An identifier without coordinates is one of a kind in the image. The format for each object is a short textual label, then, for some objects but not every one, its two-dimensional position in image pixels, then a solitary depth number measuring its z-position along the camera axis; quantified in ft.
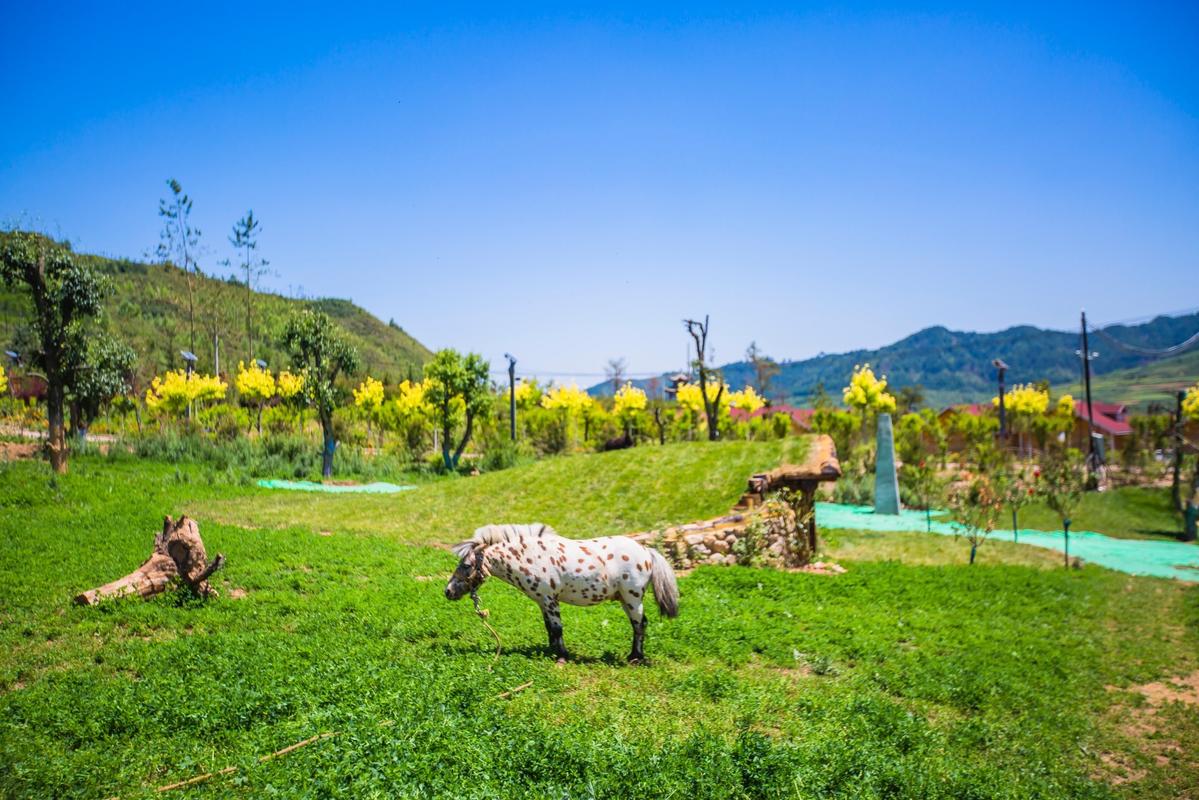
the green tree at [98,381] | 74.74
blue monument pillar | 76.64
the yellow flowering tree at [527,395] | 135.54
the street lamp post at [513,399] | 111.75
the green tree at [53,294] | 52.26
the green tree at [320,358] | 76.18
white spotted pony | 23.13
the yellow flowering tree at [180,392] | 90.48
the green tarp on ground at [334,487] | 67.41
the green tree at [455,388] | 86.69
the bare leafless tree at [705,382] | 102.12
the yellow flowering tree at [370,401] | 108.58
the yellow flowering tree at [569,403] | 116.98
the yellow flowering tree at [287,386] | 100.35
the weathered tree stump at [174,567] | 29.32
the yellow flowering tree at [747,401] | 117.29
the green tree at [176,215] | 126.00
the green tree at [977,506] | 51.08
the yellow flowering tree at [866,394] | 111.65
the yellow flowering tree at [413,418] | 100.42
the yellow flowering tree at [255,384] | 103.91
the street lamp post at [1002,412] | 124.70
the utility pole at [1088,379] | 114.52
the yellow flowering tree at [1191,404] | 121.08
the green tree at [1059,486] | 57.06
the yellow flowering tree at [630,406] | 112.47
